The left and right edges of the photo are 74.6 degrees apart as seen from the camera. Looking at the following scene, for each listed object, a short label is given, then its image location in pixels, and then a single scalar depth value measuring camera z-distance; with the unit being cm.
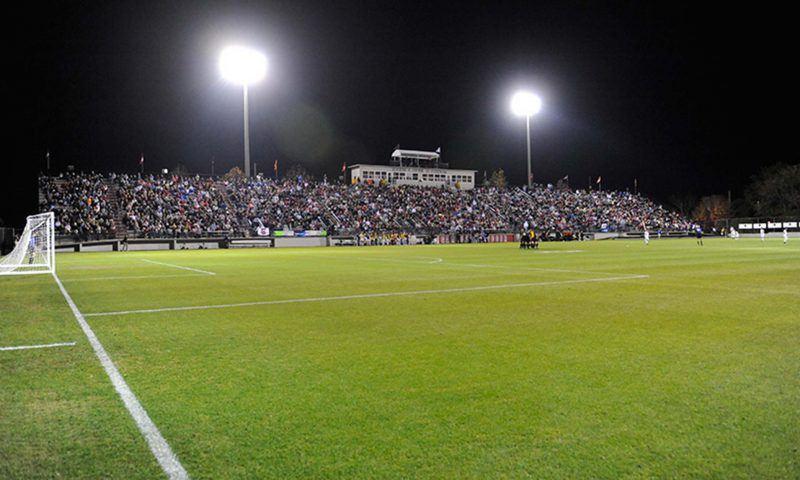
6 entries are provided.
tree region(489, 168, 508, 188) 10756
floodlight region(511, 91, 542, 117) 6894
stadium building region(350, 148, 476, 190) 7862
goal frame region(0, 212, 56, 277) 1886
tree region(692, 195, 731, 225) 11421
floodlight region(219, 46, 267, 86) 5181
